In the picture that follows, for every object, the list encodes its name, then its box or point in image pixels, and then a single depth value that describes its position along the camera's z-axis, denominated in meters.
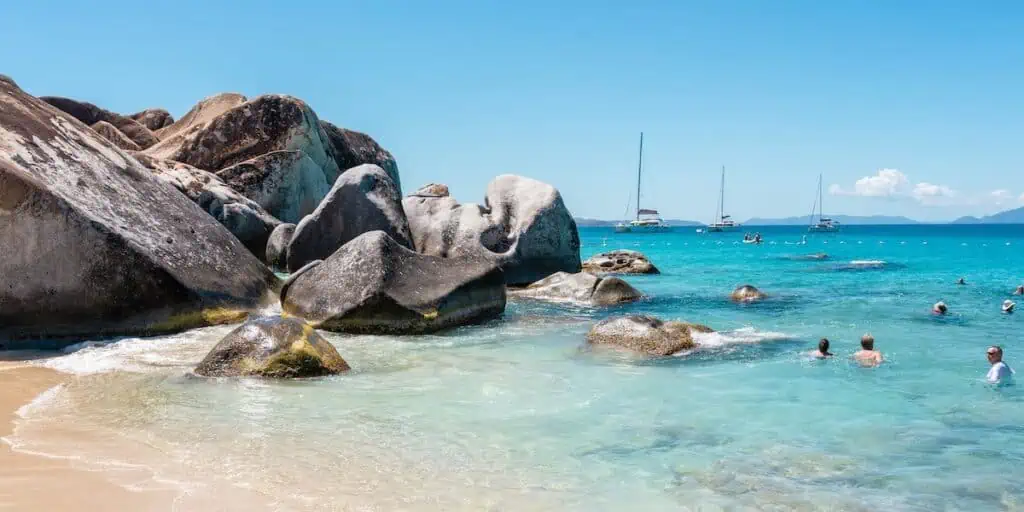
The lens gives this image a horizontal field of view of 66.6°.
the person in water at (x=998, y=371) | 9.83
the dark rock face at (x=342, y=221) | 19.31
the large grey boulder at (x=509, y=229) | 20.97
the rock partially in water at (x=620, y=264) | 29.81
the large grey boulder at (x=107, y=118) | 39.78
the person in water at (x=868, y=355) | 10.99
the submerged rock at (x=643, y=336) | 11.20
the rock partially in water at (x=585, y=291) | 18.47
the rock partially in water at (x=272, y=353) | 8.80
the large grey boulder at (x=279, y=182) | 29.62
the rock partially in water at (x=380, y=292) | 12.28
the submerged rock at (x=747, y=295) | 19.92
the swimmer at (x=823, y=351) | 11.39
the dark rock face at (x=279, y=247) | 23.47
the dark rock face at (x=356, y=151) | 39.91
